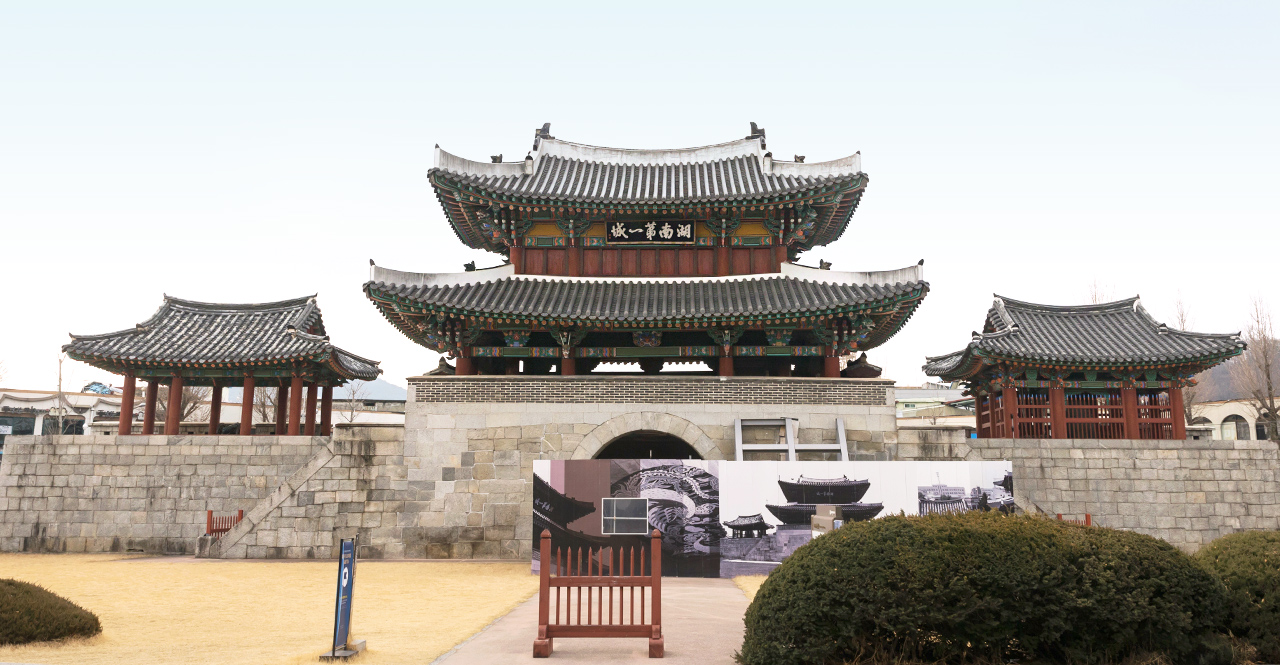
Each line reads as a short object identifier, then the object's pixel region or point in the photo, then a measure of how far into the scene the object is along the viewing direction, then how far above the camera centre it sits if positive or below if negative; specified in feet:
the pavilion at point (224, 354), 75.31 +9.12
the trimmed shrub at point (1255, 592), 27.86 -4.52
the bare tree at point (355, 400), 183.05 +12.83
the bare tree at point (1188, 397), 120.98 +9.13
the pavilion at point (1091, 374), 73.61 +7.70
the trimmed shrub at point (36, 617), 30.14 -6.05
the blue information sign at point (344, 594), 29.01 -4.92
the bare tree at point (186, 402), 142.31 +9.39
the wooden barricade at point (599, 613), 29.73 -5.66
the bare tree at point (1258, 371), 102.27 +13.36
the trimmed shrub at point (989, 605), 25.93 -4.60
